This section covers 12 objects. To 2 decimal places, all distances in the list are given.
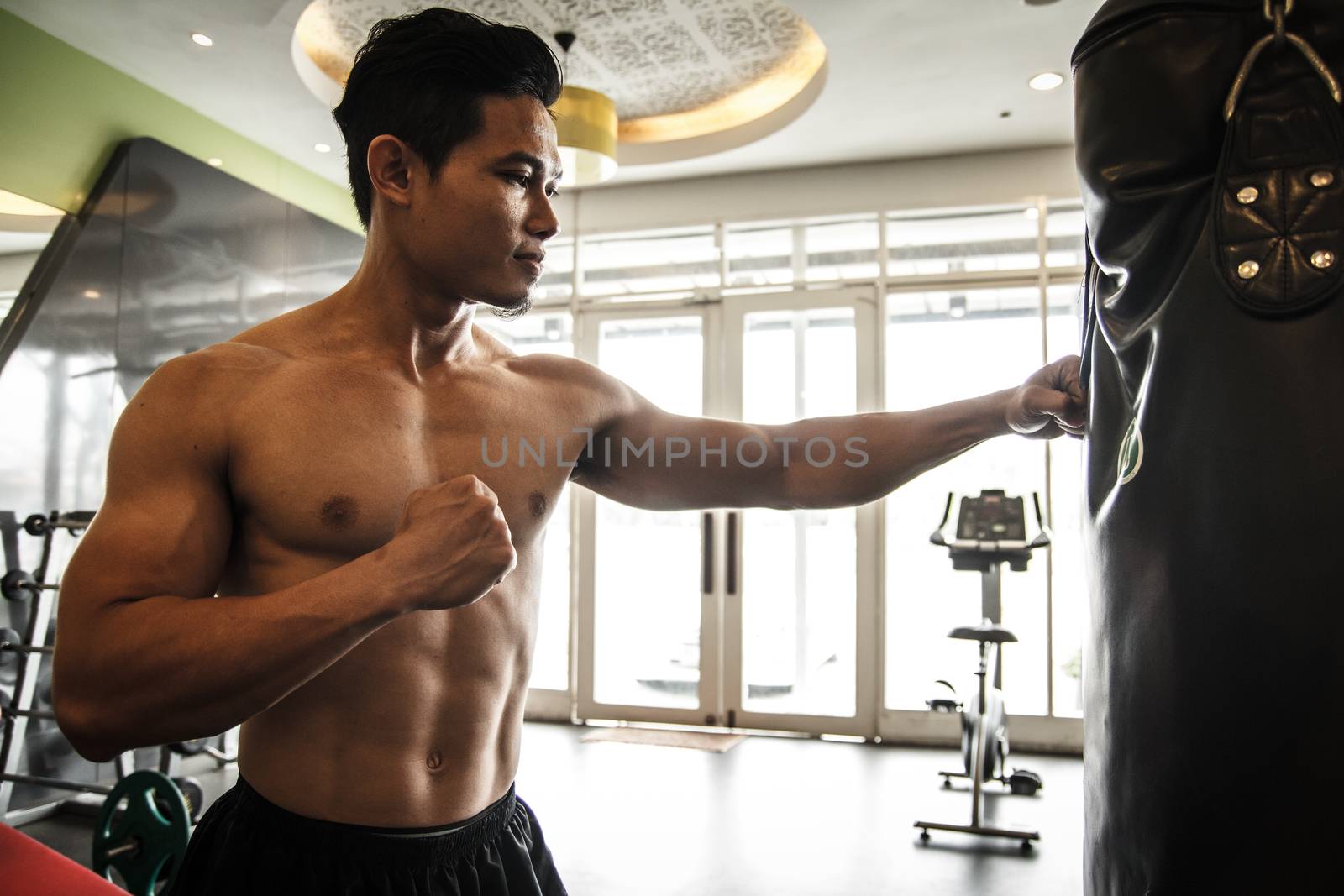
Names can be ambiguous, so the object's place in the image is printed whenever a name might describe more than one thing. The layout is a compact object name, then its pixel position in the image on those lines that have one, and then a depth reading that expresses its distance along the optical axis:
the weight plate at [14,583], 3.83
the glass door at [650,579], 5.85
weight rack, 3.76
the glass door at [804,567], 5.59
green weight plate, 3.00
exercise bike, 4.03
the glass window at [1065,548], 5.30
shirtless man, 0.94
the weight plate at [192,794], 3.70
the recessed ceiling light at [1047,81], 4.52
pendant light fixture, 4.25
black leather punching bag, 0.61
